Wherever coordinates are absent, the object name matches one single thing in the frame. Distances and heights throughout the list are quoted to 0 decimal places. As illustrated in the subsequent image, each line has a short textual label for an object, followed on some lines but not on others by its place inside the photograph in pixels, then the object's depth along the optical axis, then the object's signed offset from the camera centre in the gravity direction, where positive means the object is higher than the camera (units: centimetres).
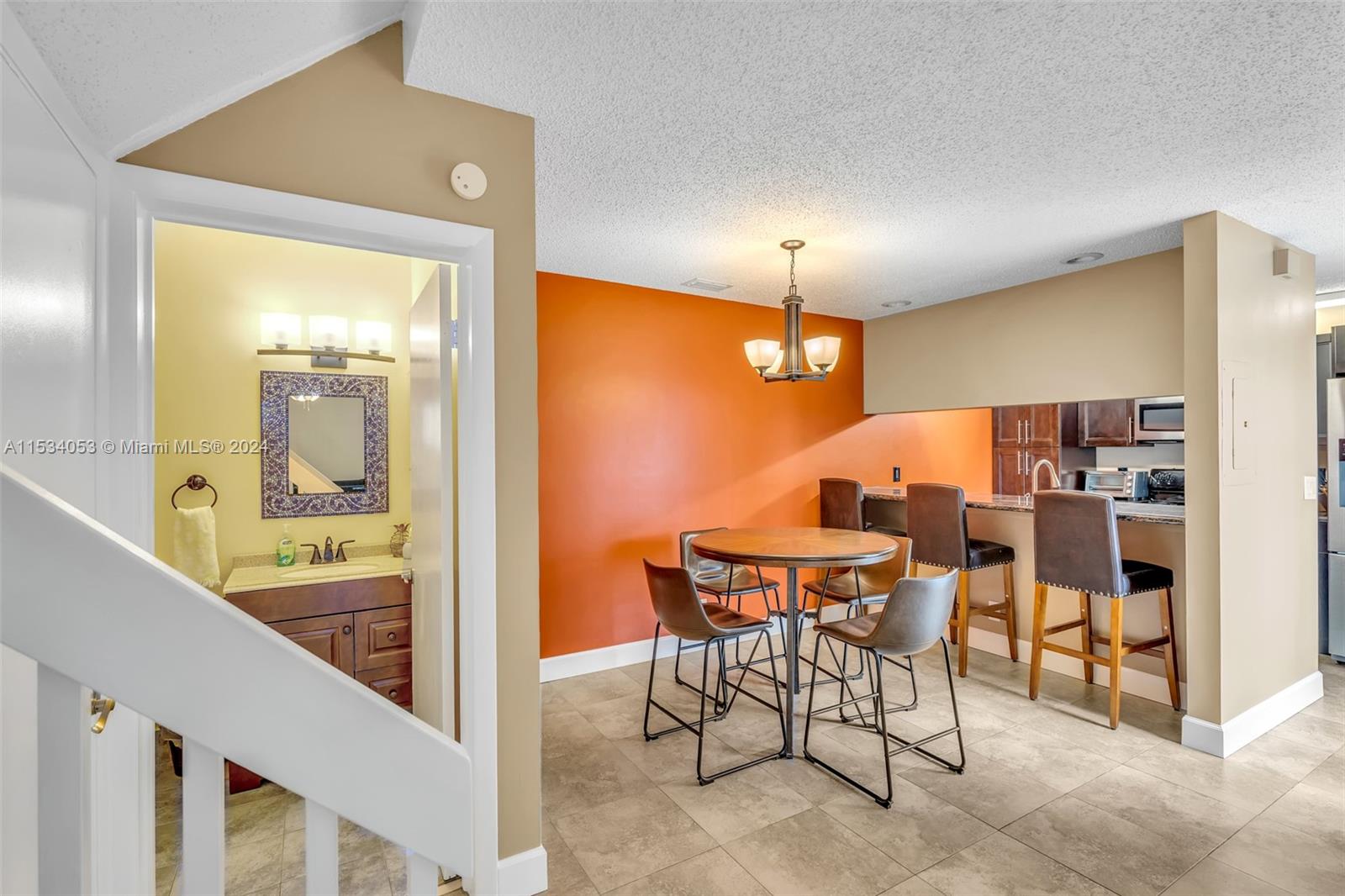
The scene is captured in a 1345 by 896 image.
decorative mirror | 304 +4
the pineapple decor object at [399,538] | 328 -44
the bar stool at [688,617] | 260 -71
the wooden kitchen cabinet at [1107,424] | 555 +19
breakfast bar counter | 332 -65
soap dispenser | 302 -47
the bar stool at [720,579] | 354 -76
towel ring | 288 -13
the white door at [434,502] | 199 -17
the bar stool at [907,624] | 238 -67
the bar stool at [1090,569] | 301 -61
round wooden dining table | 259 -44
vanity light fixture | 301 +56
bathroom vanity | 256 -67
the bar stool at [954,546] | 361 -59
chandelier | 321 +49
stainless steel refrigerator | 380 -45
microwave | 524 +21
